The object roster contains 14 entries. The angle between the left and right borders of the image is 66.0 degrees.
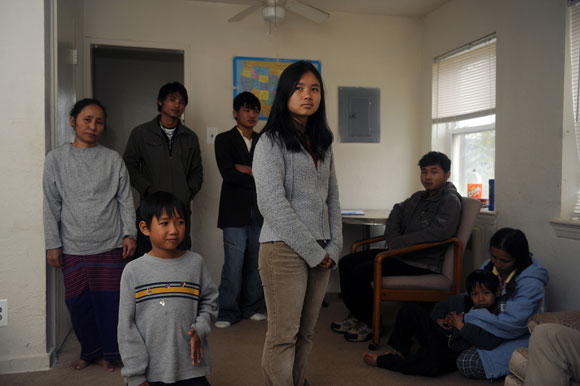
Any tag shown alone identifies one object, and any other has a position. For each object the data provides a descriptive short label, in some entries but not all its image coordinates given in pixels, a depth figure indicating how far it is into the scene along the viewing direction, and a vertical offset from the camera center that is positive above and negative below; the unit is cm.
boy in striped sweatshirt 160 -50
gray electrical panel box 411 +57
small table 327 -31
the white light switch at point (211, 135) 383 +35
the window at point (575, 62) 257 +67
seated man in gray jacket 283 -40
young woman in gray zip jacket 162 -14
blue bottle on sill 328 -13
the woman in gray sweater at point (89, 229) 239 -29
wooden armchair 272 -66
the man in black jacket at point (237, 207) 321 -23
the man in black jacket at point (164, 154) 305 +15
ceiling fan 328 +124
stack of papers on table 362 -29
